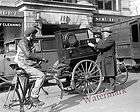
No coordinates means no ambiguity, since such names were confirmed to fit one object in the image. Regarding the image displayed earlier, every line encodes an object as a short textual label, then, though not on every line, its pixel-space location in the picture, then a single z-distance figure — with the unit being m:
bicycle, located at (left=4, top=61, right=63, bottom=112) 6.29
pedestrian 8.56
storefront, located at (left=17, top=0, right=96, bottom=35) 16.41
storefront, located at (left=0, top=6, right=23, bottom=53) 15.10
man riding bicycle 6.24
